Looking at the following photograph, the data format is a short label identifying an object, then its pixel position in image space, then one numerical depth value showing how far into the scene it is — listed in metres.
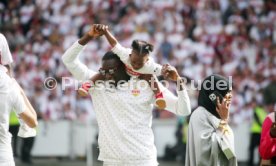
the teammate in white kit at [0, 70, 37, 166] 15.12
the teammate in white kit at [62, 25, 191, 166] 17.02
